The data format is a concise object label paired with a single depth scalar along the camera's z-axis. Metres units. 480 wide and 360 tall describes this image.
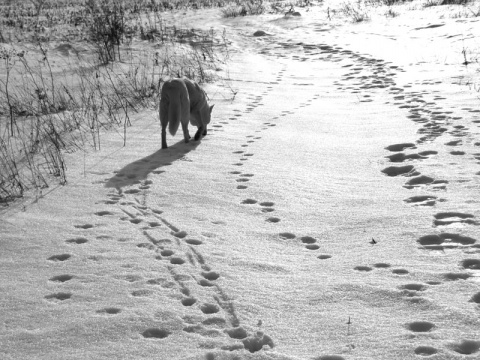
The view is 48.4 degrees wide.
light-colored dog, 5.06
